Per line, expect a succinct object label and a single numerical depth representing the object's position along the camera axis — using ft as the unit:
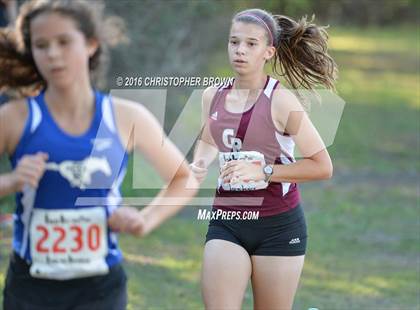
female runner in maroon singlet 31.99
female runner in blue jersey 23.66
